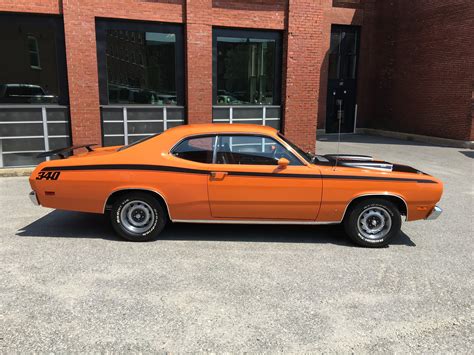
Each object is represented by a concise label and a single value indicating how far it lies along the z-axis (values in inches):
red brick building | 374.9
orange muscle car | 199.9
